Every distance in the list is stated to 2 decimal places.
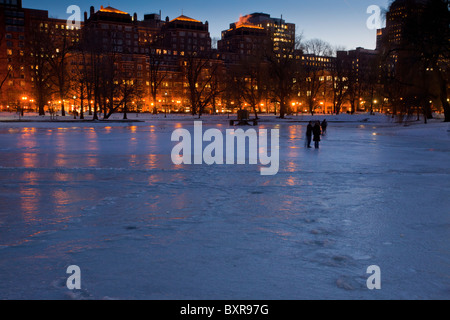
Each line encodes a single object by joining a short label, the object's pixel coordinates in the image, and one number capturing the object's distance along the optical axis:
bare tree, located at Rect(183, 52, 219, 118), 70.46
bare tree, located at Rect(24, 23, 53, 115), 59.03
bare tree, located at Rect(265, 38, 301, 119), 61.56
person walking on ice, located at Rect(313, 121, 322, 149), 18.98
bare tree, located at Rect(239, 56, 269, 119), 68.49
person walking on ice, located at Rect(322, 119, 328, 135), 29.69
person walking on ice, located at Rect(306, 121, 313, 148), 19.52
